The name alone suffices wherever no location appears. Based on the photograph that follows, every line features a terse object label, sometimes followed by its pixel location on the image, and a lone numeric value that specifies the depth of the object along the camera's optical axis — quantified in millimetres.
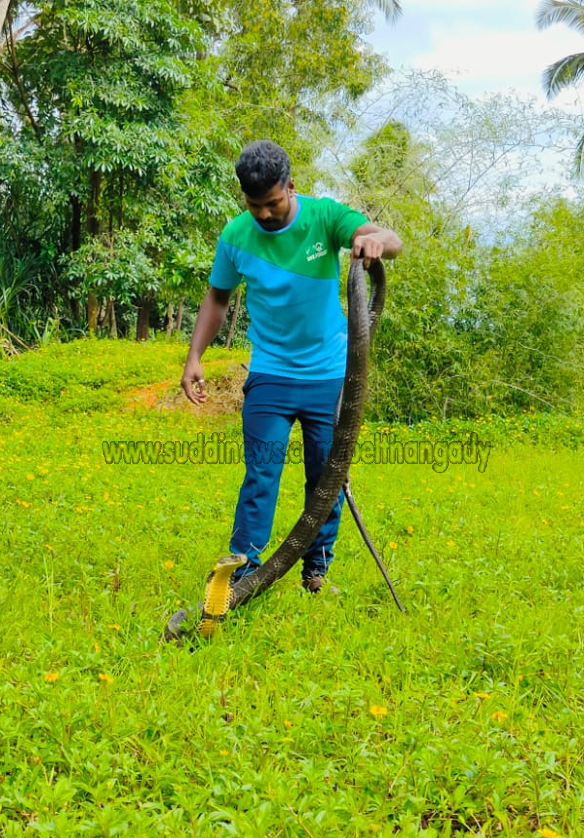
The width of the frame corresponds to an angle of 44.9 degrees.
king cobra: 2572
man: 2689
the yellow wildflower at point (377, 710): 2023
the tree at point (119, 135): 11766
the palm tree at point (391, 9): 18820
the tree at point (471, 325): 8875
